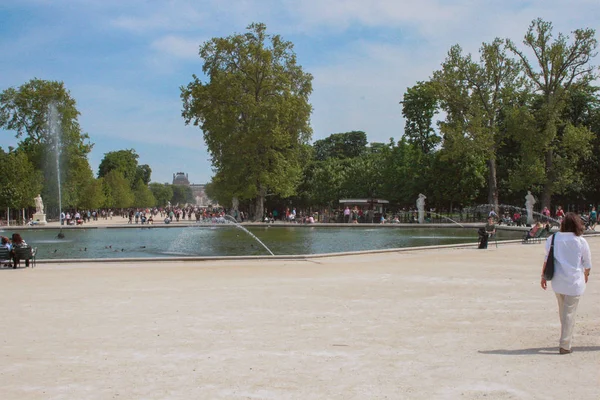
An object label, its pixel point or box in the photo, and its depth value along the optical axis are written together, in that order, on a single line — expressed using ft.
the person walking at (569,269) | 21.39
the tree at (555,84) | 143.74
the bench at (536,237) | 80.69
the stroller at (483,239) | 71.77
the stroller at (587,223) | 109.09
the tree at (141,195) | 416.50
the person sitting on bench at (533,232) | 80.48
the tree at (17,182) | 198.70
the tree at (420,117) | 187.93
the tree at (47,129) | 207.31
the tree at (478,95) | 150.71
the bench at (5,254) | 55.21
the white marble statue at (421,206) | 155.84
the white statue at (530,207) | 139.64
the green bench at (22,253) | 54.90
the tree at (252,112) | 166.20
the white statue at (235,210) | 189.51
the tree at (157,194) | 651.53
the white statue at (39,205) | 193.36
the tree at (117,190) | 332.80
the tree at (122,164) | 398.42
